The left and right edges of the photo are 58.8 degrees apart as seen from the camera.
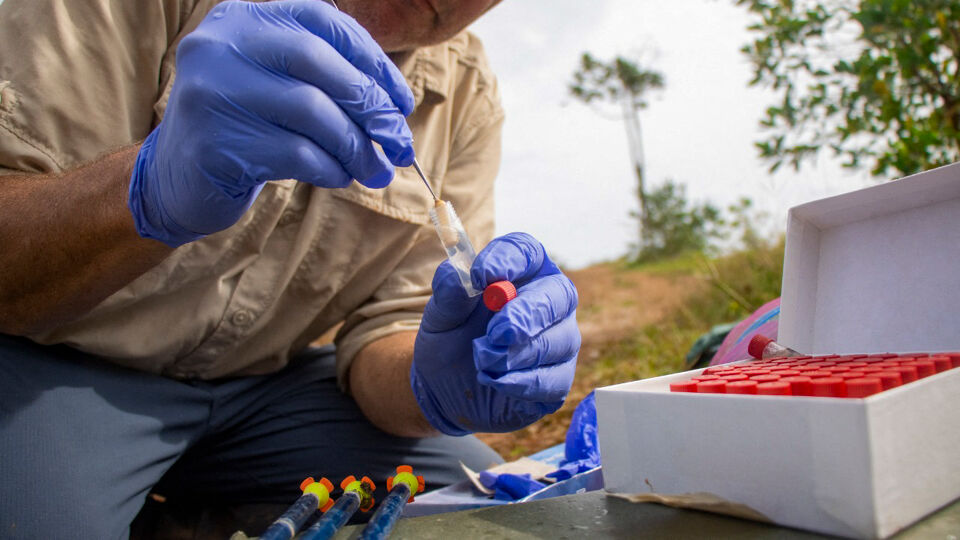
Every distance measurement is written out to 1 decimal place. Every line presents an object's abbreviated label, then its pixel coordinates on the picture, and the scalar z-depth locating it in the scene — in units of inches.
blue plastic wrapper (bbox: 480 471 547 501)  21.6
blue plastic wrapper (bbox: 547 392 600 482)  22.0
